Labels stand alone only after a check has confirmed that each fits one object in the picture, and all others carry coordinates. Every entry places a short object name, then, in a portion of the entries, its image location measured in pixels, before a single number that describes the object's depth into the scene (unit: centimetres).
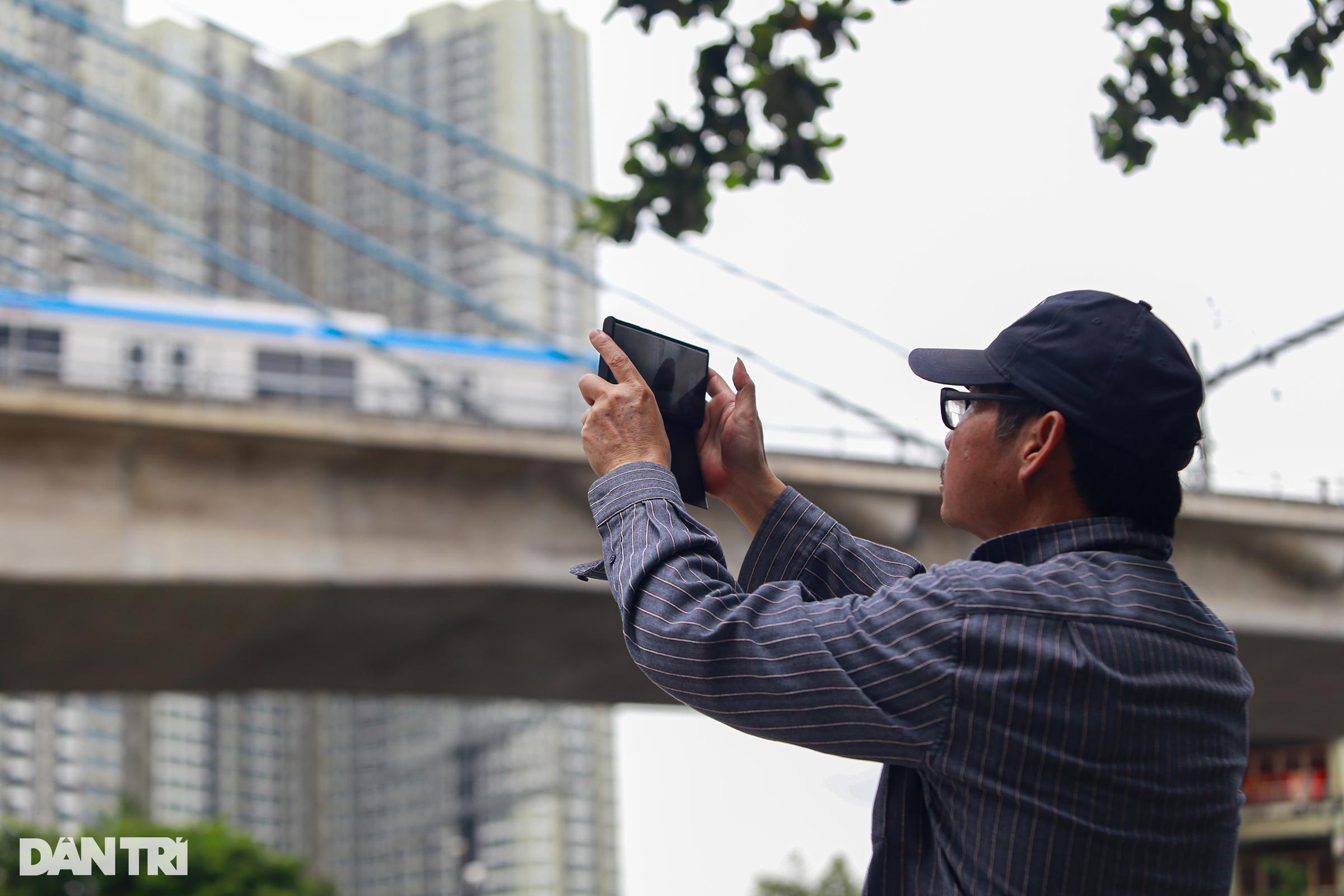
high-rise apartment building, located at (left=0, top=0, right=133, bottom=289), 5434
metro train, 1645
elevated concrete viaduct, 1452
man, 174
